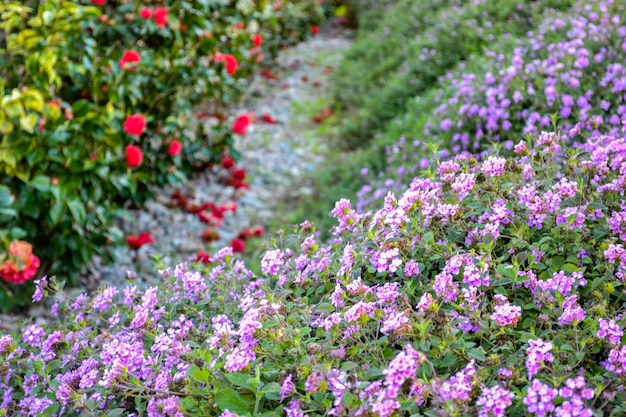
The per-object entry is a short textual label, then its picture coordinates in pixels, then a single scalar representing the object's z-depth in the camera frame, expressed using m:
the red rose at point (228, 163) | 5.15
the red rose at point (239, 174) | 5.07
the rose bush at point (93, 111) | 3.26
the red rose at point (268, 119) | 6.52
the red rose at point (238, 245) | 4.01
